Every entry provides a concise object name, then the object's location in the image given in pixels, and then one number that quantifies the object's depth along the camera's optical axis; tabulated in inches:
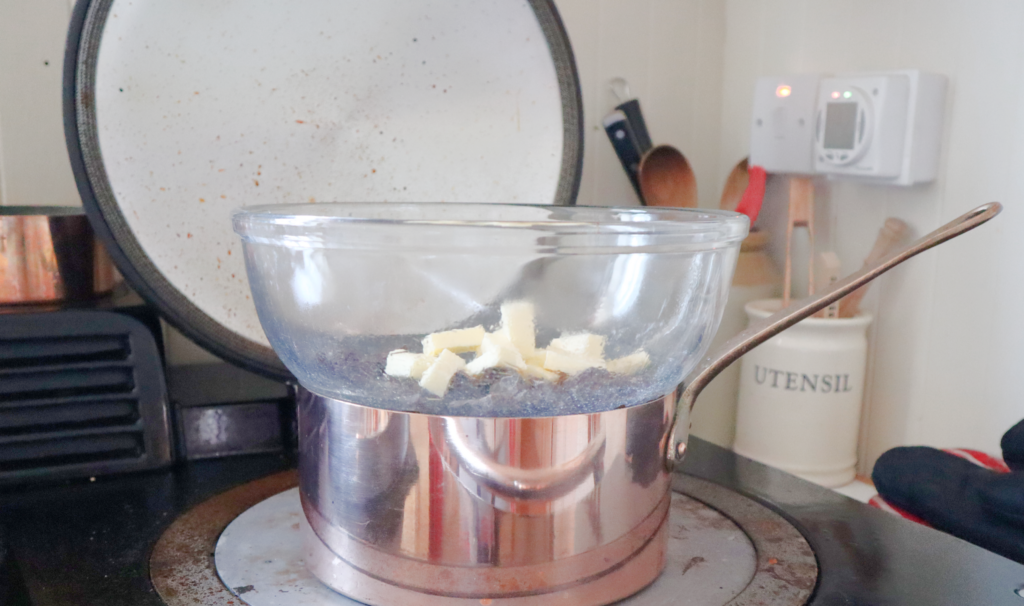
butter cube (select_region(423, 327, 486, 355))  16.0
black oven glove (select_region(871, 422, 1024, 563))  20.5
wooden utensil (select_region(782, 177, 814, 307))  32.6
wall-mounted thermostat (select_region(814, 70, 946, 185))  28.2
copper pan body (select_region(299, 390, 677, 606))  15.4
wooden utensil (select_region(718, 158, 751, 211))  37.2
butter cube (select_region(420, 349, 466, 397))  15.4
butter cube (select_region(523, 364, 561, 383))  15.6
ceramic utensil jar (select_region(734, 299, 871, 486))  30.3
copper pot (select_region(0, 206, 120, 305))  22.4
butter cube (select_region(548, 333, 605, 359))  16.1
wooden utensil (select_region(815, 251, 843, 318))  31.7
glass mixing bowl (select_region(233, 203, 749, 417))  14.7
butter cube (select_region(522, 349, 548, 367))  15.8
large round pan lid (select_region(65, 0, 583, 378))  22.5
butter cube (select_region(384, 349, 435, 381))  15.8
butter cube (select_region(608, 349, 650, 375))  16.3
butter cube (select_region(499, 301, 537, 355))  15.9
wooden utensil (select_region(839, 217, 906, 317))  30.1
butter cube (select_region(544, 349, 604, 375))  15.7
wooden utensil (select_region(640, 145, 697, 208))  35.2
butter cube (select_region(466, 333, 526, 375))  15.5
